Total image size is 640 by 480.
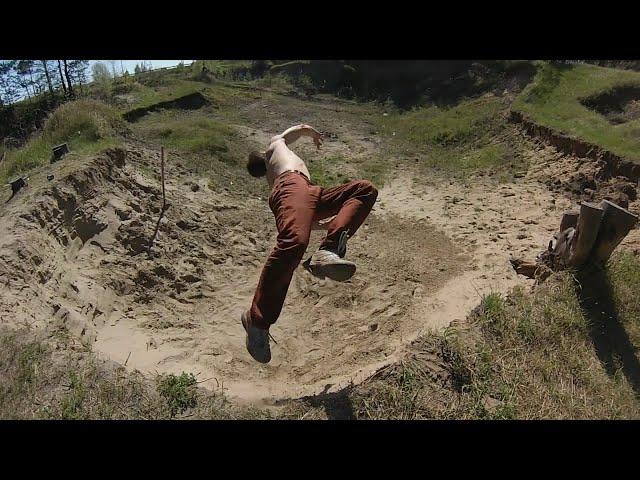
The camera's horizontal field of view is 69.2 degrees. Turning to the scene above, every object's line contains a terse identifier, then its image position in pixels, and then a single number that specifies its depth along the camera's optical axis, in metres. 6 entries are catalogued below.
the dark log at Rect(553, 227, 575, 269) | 4.90
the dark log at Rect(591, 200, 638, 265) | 4.24
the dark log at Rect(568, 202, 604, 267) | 4.33
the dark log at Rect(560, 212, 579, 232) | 5.23
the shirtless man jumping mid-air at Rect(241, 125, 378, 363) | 3.30
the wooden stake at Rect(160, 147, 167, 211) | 7.94
